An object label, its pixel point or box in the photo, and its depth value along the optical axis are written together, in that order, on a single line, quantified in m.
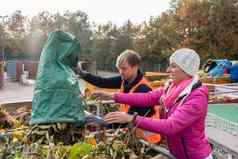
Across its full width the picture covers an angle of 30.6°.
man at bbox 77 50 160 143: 3.45
